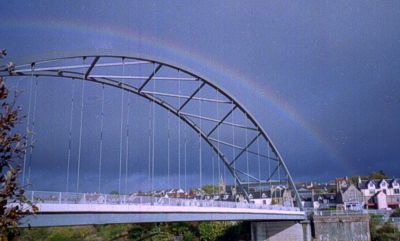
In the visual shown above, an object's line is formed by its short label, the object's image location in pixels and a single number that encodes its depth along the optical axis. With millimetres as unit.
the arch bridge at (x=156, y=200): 16762
